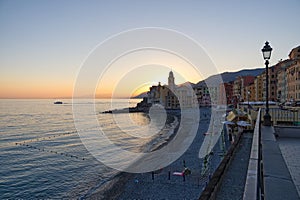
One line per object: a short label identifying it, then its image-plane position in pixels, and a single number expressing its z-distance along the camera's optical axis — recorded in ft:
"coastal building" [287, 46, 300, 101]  116.88
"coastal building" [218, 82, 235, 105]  359.19
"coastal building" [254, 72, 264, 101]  229.25
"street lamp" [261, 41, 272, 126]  27.48
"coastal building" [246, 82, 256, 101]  254.47
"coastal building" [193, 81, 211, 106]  424.87
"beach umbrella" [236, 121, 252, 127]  60.06
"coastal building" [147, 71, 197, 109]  422.00
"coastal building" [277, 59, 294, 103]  153.18
